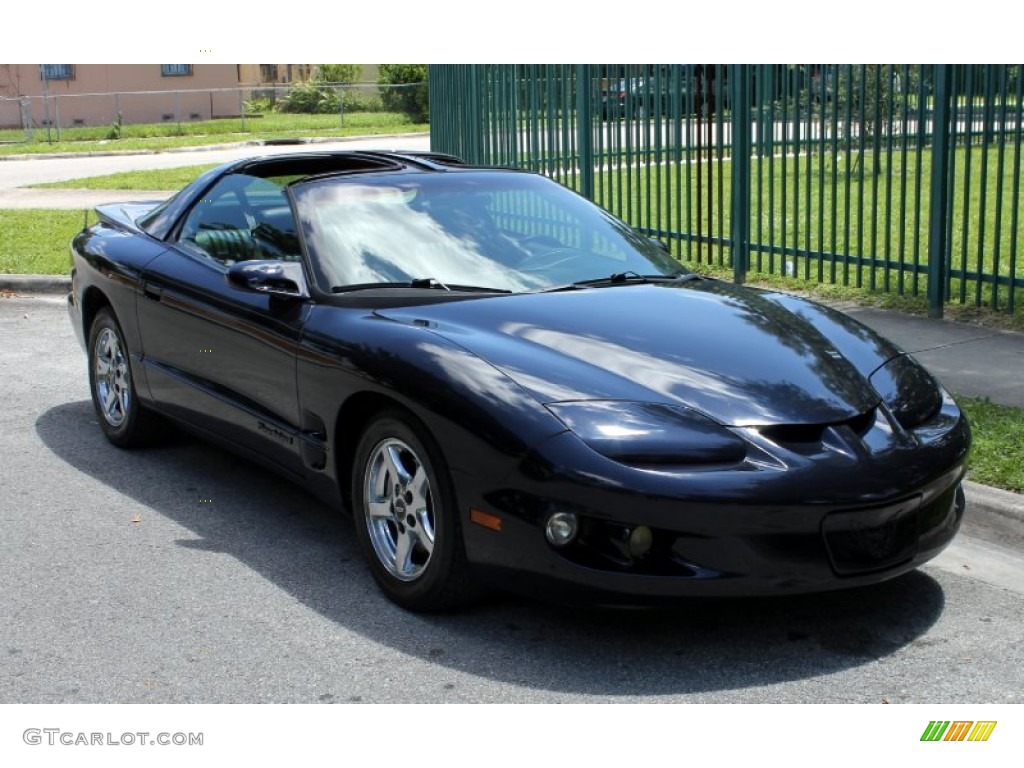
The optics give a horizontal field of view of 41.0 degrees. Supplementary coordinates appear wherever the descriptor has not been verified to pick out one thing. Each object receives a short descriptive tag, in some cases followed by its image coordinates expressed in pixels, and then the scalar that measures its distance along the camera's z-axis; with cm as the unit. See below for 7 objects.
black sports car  421
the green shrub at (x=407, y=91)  3944
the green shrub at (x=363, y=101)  4125
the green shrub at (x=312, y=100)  4178
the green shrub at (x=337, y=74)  4462
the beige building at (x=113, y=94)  3881
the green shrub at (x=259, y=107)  4328
